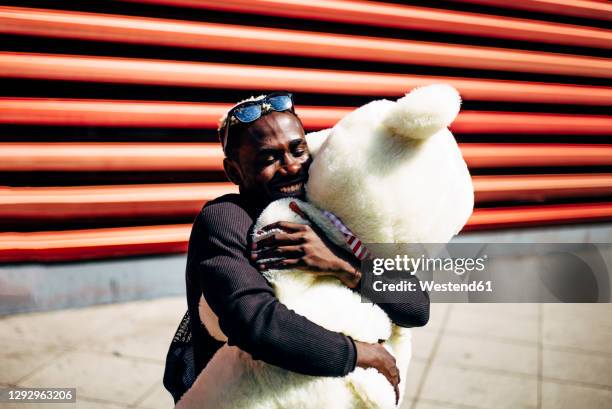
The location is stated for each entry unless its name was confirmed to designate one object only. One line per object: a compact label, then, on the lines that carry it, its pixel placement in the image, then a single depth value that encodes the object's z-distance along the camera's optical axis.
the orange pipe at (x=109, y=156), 3.93
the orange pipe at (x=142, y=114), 3.89
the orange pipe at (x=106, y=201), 3.97
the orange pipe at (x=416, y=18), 4.30
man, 1.10
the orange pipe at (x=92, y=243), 4.02
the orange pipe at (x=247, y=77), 3.86
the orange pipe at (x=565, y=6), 5.25
